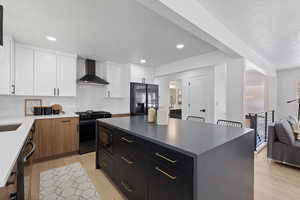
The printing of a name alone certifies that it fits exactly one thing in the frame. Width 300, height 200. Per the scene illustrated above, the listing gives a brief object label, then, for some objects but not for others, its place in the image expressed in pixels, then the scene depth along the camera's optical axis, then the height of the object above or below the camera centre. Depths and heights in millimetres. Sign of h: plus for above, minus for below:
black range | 3332 -805
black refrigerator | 4695 +72
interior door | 4552 +85
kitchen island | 975 -538
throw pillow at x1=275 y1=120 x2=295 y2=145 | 2610 -635
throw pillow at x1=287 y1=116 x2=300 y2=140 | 2842 -559
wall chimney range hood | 3786 +686
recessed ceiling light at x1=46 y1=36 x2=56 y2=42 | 2606 +1157
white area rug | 1863 -1303
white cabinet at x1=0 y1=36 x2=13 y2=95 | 2553 +625
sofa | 2561 -857
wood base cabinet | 2826 -825
